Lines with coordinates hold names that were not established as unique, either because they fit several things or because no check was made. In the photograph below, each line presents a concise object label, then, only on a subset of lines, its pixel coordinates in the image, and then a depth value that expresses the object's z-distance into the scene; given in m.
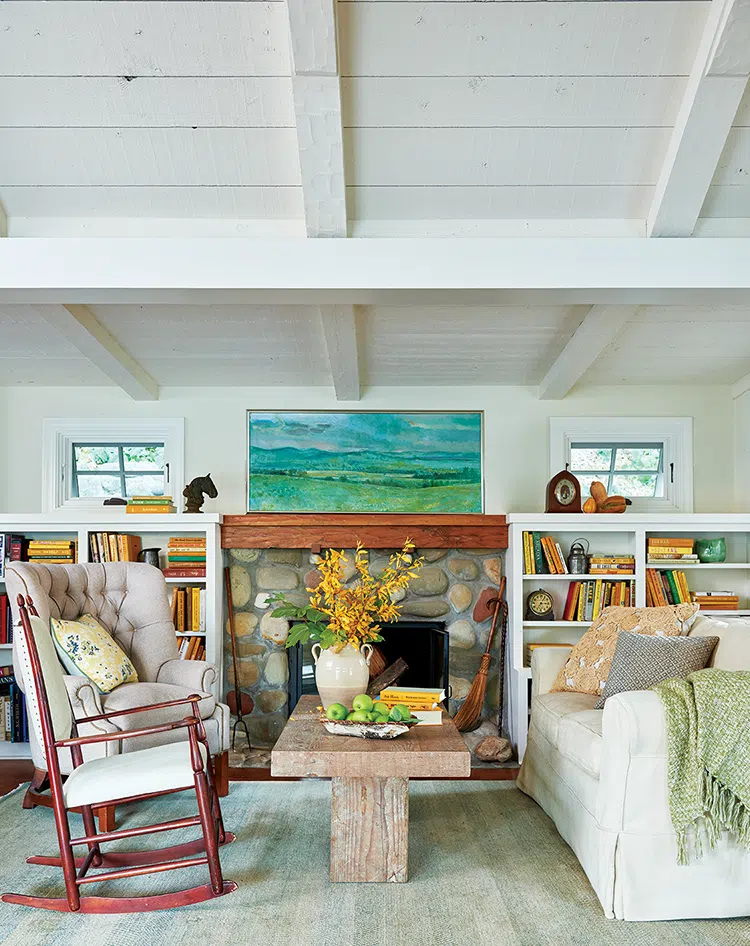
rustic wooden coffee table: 2.98
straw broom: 5.41
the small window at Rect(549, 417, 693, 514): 5.78
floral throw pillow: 3.99
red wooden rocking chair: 2.81
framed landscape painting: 5.70
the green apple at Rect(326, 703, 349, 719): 3.23
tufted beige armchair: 3.87
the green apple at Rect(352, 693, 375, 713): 3.25
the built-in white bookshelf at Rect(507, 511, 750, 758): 5.33
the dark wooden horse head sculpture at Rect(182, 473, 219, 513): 5.36
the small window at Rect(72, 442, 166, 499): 5.80
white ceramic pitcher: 3.60
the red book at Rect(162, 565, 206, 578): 5.42
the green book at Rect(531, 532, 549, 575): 5.46
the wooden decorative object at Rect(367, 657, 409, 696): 5.05
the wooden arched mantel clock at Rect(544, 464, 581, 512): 5.38
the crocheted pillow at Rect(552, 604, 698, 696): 3.91
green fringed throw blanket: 2.77
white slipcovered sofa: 2.82
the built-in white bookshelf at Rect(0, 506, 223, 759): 5.32
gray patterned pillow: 3.50
